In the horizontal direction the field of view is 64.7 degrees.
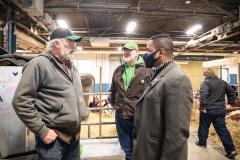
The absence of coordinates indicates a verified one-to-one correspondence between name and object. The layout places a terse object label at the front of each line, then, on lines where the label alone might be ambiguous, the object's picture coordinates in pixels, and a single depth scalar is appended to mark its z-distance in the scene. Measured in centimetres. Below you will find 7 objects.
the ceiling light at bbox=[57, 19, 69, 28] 515
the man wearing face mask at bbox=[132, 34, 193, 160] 126
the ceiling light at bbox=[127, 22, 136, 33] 540
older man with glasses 146
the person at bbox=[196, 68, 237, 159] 375
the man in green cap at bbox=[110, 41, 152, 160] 248
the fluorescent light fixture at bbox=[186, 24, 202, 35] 586
